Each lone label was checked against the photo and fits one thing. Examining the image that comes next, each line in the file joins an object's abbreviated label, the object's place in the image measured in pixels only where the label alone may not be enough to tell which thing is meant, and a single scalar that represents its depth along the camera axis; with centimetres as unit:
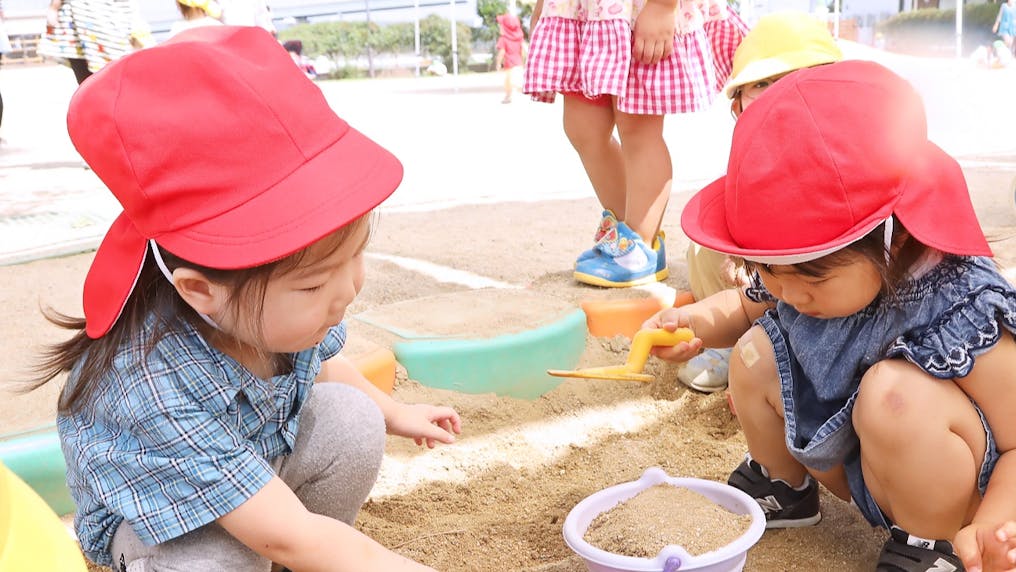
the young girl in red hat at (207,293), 99
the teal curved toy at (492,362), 193
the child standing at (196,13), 461
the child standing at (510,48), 1014
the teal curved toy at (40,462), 148
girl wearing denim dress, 109
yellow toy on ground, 80
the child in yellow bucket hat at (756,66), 193
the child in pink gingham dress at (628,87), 228
